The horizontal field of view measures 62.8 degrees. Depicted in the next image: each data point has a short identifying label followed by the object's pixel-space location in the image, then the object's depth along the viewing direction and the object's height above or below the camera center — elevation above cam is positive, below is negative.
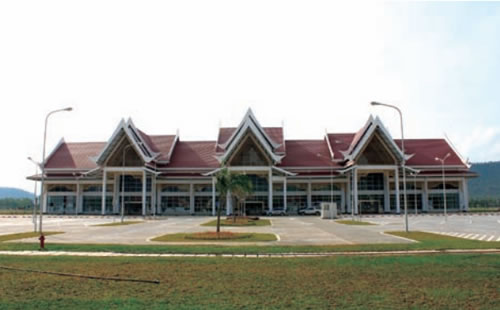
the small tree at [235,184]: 32.27 +0.92
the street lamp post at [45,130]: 28.23 +4.60
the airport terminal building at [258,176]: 64.94 +3.02
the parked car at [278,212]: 63.67 -2.94
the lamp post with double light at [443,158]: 66.31 +5.70
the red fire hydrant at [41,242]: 19.61 -2.31
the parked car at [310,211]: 64.50 -2.76
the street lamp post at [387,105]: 28.28 +6.15
